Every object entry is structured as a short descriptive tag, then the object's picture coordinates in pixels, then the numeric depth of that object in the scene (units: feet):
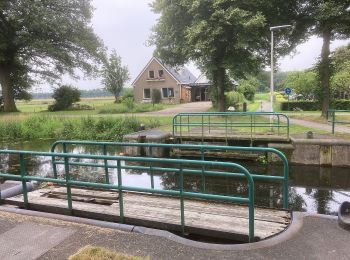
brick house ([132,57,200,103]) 153.79
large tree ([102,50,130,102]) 169.07
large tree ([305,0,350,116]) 61.31
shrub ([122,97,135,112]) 106.83
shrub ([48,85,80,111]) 124.47
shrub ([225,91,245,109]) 105.29
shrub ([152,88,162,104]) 148.87
